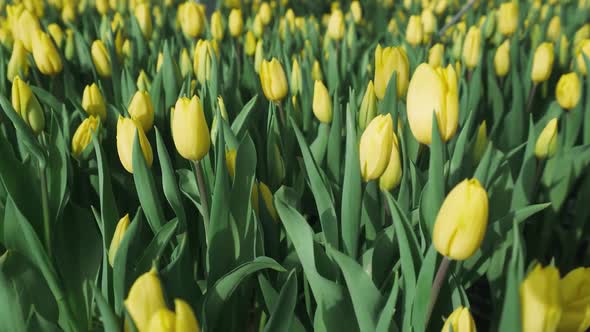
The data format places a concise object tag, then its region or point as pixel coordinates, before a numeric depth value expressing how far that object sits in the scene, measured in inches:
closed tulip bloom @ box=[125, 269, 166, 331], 18.9
